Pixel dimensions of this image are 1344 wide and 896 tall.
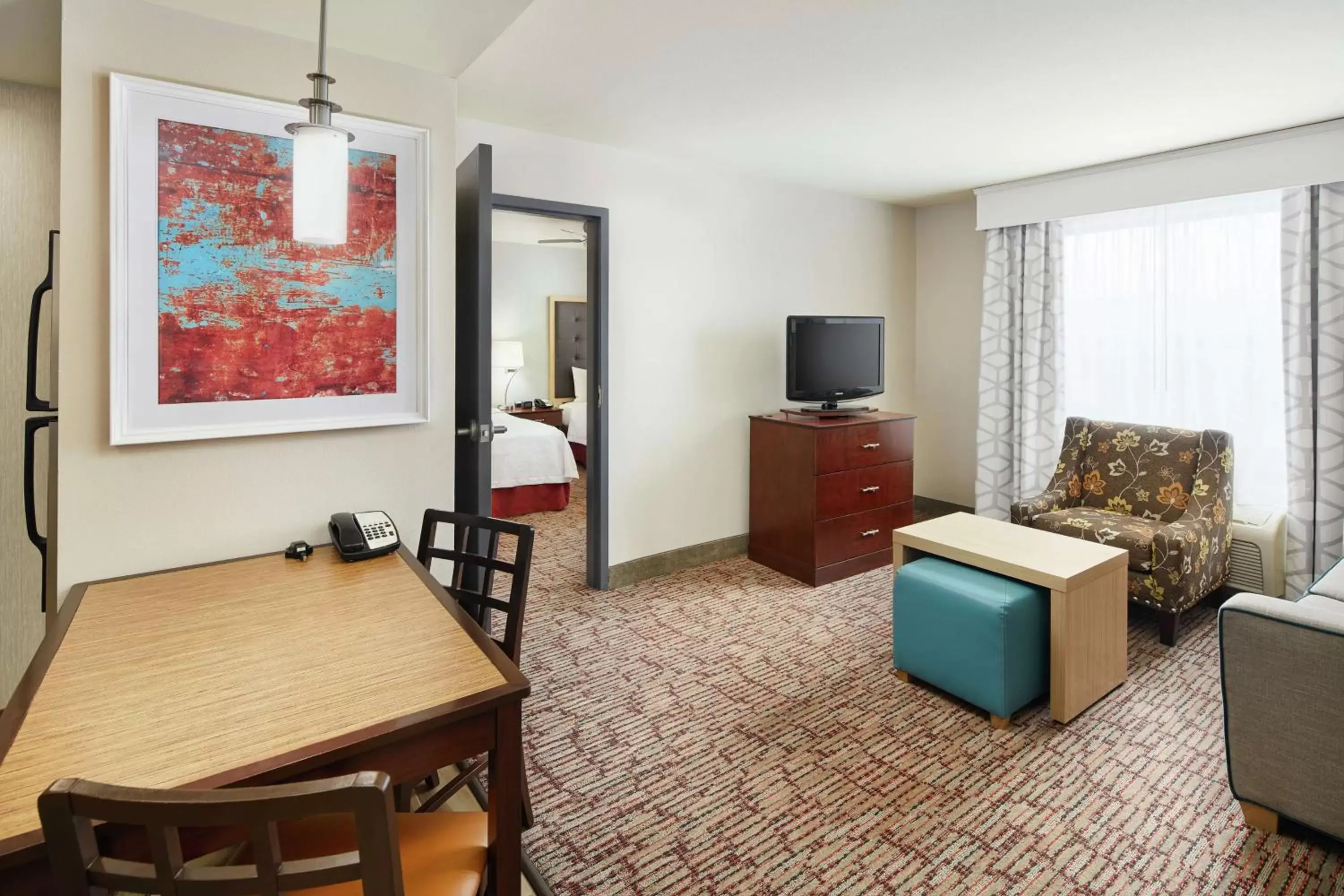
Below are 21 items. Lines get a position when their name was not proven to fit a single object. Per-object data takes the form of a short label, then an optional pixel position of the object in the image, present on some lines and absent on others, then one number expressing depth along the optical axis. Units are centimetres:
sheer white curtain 370
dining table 102
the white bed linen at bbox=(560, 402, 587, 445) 705
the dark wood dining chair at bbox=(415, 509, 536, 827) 178
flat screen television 427
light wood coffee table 246
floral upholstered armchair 318
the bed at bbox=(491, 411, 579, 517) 528
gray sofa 175
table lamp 709
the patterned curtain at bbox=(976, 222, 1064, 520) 449
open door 225
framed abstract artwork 183
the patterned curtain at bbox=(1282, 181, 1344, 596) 337
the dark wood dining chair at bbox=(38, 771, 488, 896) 75
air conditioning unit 351
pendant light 133
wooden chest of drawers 396
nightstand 699
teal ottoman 244
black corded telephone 195
